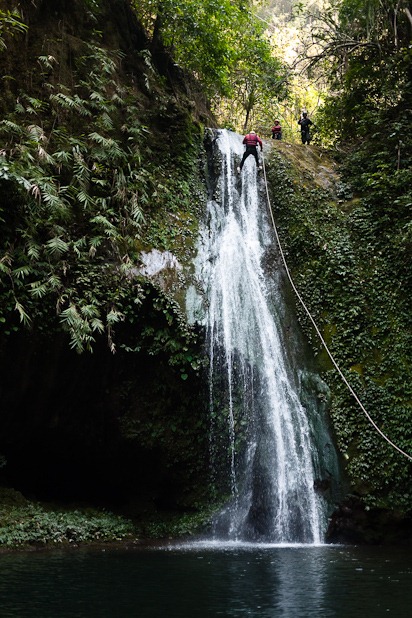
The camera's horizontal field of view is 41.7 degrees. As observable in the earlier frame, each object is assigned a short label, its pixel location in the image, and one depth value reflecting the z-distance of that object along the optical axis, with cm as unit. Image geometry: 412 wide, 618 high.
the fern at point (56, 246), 961
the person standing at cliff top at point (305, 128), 1814
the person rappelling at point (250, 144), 1433
